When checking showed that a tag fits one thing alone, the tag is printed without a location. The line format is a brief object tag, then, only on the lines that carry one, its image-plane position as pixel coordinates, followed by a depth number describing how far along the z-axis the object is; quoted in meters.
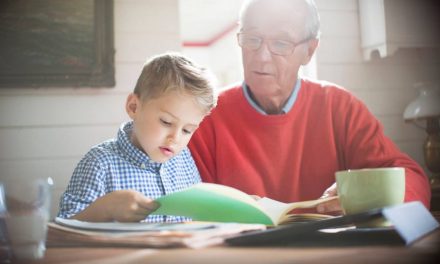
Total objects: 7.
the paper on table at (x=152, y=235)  0.60
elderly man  1.55
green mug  0.77
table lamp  2.24
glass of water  0.58
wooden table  0.51
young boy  1.22
